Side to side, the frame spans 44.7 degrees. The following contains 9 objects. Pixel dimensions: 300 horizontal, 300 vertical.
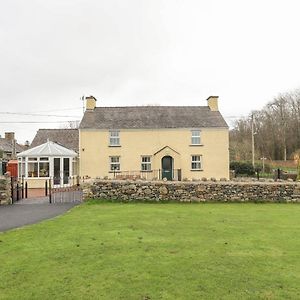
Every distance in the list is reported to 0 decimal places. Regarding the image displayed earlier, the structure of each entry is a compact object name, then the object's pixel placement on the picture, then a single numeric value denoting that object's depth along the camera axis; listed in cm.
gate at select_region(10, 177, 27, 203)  1862
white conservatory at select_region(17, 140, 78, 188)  2933
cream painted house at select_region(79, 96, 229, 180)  3225
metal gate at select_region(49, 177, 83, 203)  1917
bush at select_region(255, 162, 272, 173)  4812
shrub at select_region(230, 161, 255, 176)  4234
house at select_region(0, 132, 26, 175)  4697
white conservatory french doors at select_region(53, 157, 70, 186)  2952
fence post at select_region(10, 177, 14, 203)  1846
